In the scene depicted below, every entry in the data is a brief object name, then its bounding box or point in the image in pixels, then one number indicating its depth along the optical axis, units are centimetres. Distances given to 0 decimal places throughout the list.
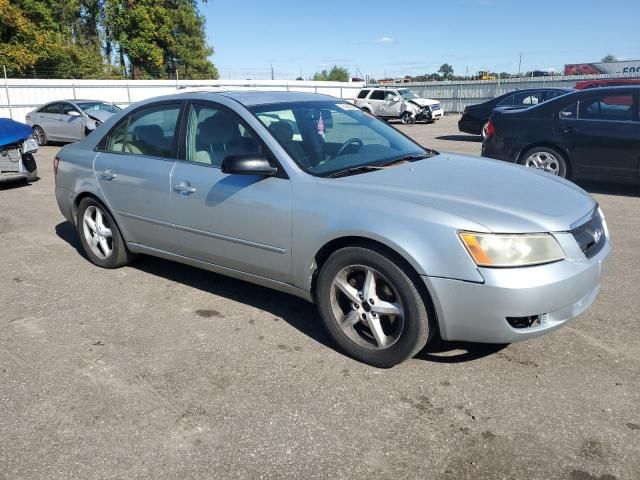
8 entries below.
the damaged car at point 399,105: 2484
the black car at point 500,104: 1538
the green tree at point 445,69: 10925
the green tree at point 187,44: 4409
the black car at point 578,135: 766
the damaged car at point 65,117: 1614
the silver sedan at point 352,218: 296
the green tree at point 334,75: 9119
